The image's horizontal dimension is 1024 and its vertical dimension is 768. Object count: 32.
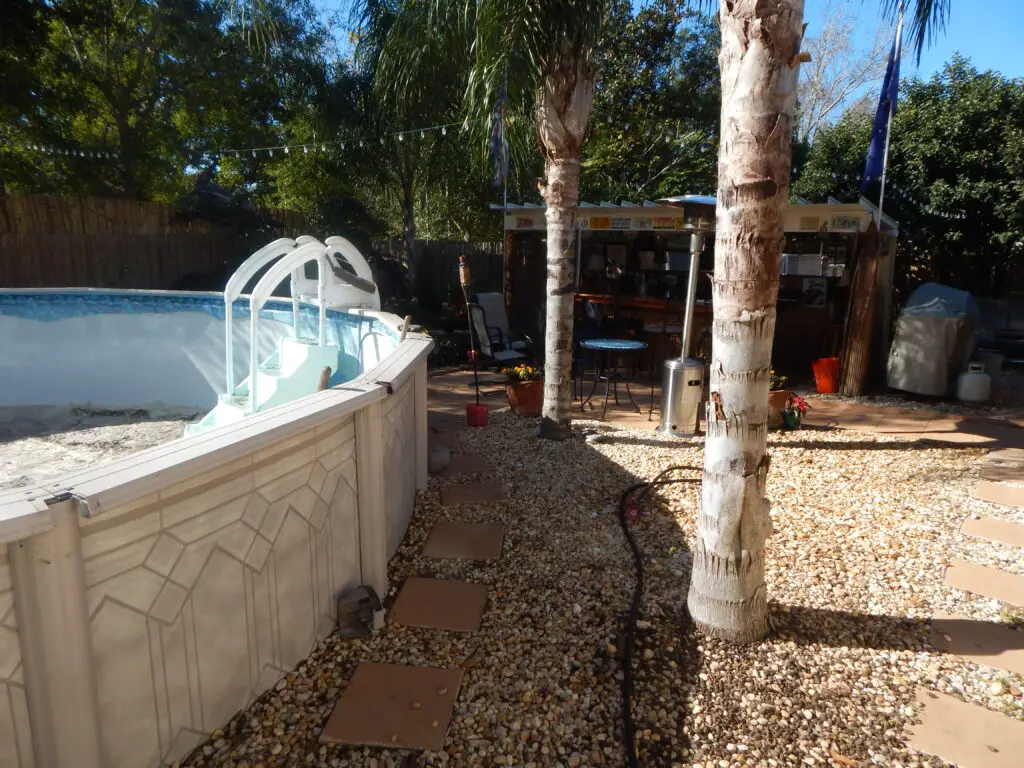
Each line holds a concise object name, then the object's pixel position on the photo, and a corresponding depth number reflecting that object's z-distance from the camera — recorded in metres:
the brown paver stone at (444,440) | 5.51
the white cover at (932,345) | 7.78
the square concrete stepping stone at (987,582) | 3.30
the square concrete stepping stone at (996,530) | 3.97
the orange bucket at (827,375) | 8.15
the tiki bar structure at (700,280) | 7.89
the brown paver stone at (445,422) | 6.06
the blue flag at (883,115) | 7.20
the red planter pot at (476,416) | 6.17
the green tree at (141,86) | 10.93
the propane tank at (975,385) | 7.57
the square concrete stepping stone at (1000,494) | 4.57
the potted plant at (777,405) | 6.26
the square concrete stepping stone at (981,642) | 2.77
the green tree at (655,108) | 13.64
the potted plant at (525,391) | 6.45
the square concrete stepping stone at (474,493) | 4.35
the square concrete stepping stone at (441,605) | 2.97
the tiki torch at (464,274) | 5.48
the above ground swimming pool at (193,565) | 1.59
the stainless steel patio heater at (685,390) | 6.04
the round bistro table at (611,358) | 6.66
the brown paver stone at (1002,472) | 5.03
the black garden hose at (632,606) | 2.24
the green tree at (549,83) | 4.76
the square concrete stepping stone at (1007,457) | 5.45
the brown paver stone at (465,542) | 3.61
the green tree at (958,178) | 10.62
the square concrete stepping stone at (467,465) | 4.91
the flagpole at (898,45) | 6.41
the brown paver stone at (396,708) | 2.25
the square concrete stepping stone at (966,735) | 2.23
